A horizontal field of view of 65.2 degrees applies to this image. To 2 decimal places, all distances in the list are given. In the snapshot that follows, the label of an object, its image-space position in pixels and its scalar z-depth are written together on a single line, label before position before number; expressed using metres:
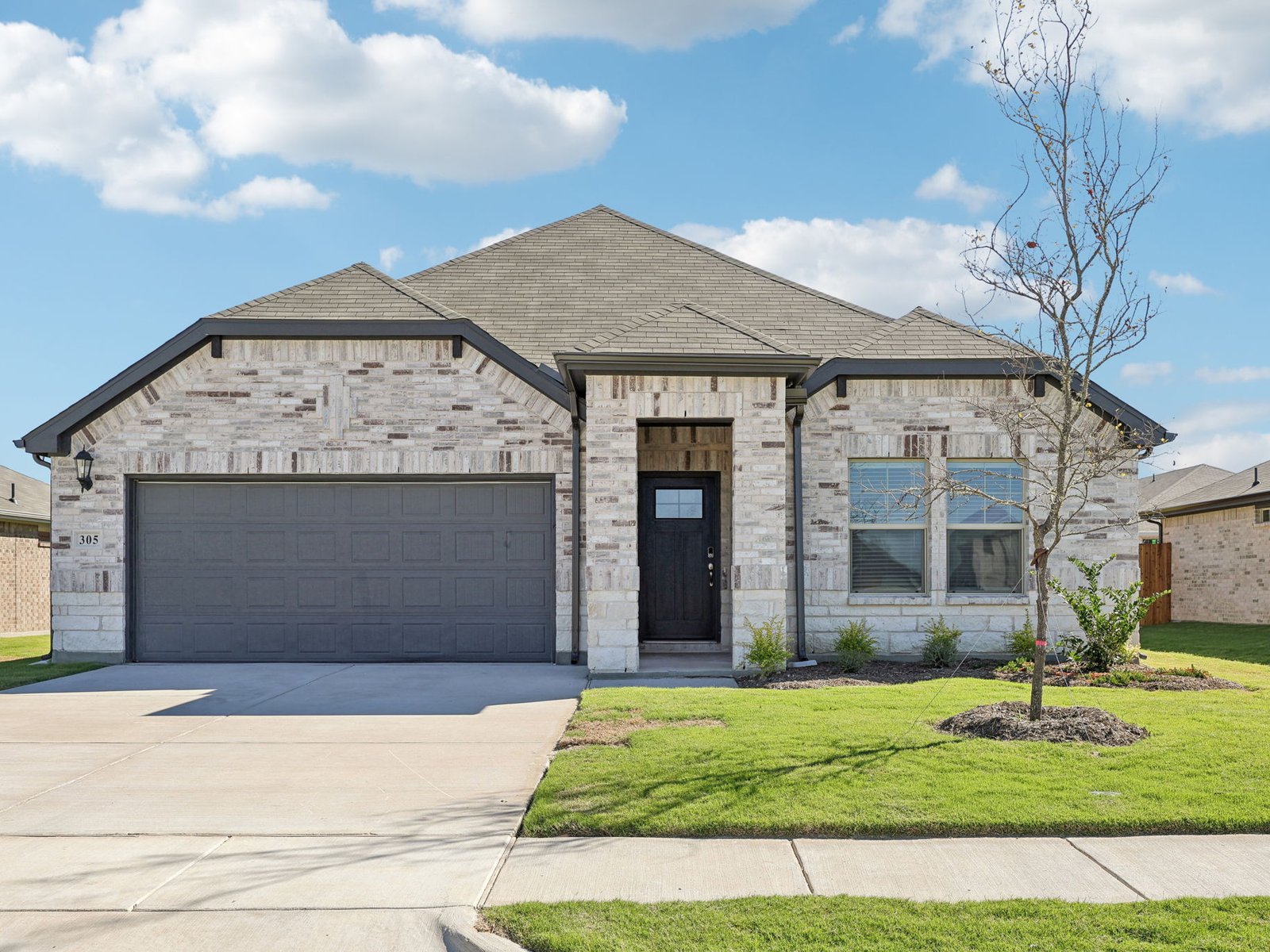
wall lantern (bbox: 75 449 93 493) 12.98
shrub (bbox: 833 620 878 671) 12.02
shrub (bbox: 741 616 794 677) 11.29
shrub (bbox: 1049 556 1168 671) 11.64
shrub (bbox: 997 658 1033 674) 11.55
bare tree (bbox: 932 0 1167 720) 7.90
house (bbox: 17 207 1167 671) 12.88
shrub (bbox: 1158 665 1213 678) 11.13
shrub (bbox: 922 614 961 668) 12.44
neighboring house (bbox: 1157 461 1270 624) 20.28
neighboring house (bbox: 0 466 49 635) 21.03
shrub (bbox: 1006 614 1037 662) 12.48
